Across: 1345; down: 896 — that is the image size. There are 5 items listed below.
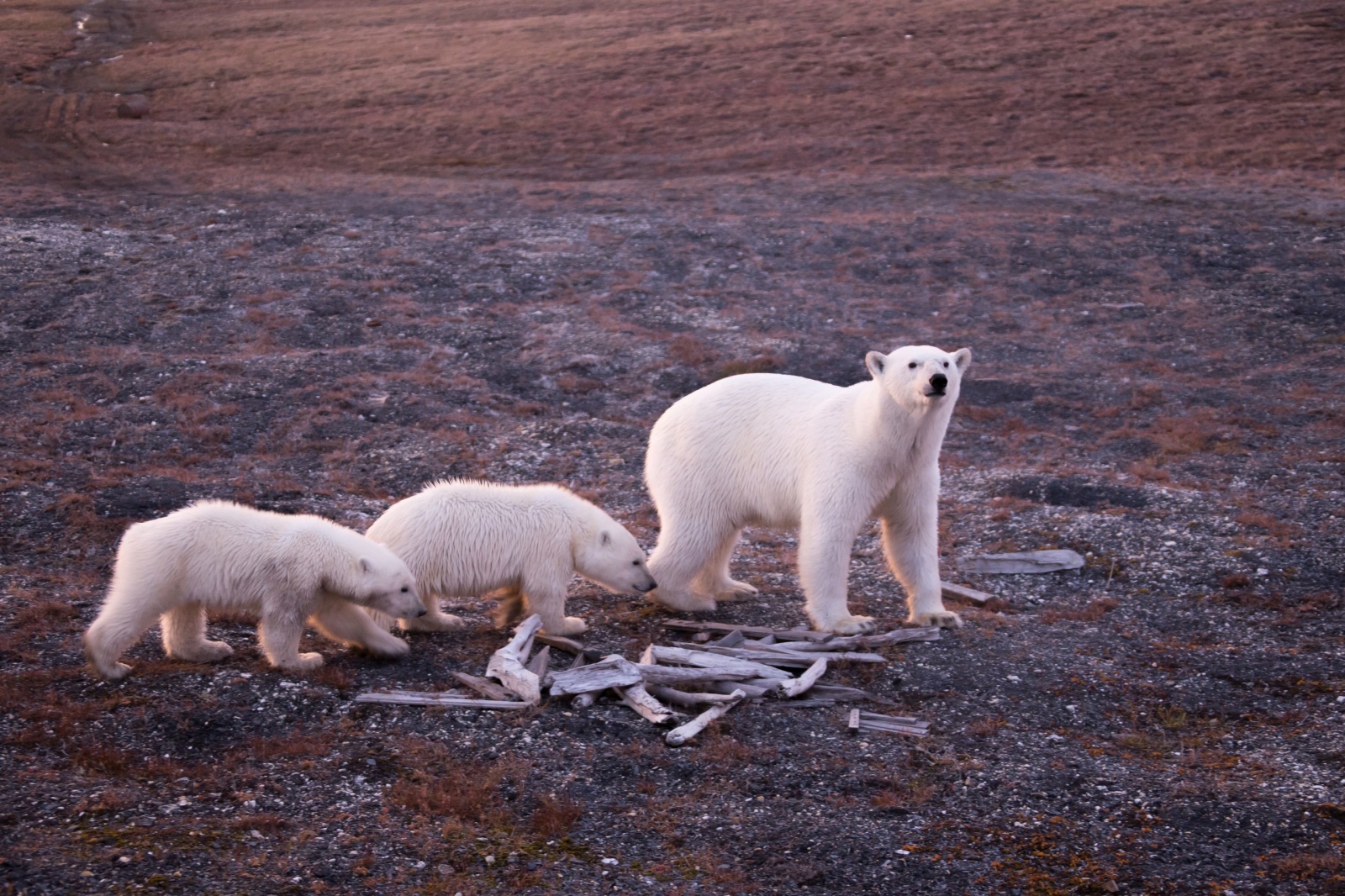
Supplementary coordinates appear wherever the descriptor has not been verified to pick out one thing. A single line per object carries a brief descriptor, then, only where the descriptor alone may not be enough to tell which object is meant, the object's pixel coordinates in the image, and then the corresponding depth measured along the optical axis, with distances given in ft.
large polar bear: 25.46
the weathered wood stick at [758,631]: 25.94
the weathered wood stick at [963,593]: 30.19
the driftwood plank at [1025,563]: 32.71
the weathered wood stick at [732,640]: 25.39
